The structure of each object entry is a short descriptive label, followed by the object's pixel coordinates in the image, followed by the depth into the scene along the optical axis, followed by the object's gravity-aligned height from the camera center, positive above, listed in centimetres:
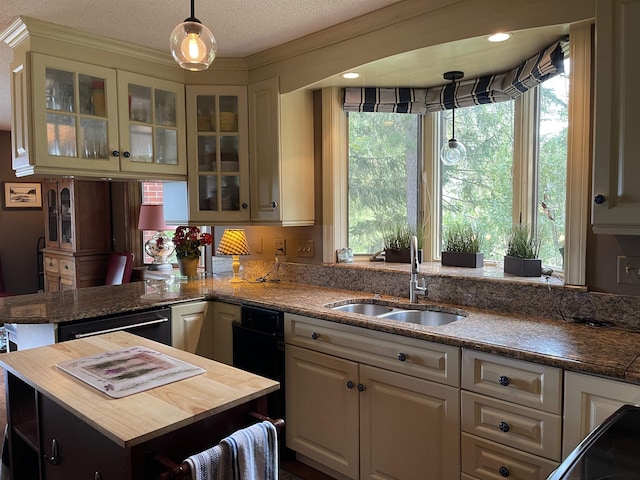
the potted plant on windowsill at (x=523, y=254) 238 -18
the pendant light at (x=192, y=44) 163 +61
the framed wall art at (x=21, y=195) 628 +37
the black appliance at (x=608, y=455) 96 -51
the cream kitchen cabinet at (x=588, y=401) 150 -58
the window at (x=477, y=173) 251 +28
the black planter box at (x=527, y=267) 237 -24
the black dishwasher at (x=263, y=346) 258 -69
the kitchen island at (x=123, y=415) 120 -50
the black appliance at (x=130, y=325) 234 -53
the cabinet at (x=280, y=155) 308 +43
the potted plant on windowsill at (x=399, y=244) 304 -15
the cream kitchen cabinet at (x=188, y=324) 278 -60
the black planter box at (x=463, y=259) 273 -23
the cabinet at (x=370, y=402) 193 -81
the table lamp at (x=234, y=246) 326 -17
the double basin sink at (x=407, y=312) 246 -49
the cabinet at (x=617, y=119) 165 +34
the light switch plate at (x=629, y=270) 194 -21
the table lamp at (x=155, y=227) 470 -5
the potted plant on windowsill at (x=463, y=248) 274 -16
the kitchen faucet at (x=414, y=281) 252 -32
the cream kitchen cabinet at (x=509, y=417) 164 -71
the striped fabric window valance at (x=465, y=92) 227 +74
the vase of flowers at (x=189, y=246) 343 -17
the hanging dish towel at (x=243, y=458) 118 -60
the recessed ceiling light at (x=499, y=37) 214 +82
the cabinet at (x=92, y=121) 259 +60
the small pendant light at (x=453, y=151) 292 +41
